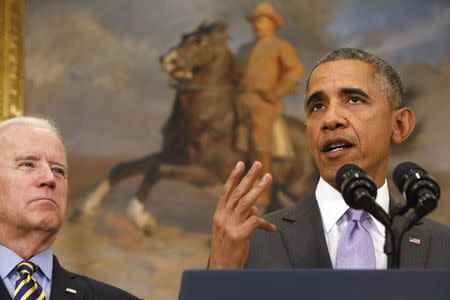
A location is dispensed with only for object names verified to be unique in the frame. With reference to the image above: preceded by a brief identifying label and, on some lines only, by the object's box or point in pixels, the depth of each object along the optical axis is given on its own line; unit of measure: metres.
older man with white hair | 6.46
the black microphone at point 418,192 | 4.35
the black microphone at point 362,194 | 4.34
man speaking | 5.53
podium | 3.84
